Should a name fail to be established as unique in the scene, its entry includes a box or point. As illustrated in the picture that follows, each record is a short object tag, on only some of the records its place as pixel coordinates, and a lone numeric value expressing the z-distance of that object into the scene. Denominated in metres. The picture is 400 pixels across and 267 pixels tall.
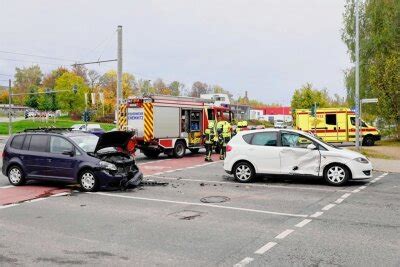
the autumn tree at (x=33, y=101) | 97.97
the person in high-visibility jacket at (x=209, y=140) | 19.97
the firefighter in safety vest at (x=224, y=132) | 20.17
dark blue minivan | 11.70
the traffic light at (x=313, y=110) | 27.77
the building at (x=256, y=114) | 131.26
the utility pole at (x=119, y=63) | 26.05
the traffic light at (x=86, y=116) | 40.08
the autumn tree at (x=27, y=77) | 131.52
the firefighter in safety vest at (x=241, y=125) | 27.53
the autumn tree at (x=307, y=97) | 79.44
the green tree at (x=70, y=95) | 76.69
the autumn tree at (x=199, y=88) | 139.38
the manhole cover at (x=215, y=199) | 10.39
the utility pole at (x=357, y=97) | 22.84
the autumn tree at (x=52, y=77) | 115.69
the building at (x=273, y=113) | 134.85
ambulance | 30.73
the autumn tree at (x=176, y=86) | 125.12
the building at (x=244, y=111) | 120.81
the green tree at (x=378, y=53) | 31.52
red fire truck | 20.61
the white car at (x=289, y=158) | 12.59
